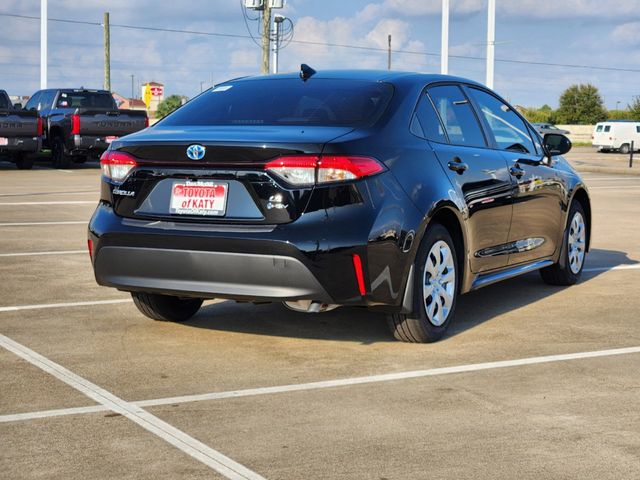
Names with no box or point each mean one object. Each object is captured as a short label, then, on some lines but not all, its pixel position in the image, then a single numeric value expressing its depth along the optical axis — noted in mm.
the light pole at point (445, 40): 37500
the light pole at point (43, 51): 37844
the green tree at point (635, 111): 88000
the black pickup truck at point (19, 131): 25891
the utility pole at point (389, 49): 105000
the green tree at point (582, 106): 104562
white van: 56312
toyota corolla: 6008
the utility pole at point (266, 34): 37969
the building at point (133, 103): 114988
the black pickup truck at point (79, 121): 26375
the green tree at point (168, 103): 101512
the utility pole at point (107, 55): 48781
